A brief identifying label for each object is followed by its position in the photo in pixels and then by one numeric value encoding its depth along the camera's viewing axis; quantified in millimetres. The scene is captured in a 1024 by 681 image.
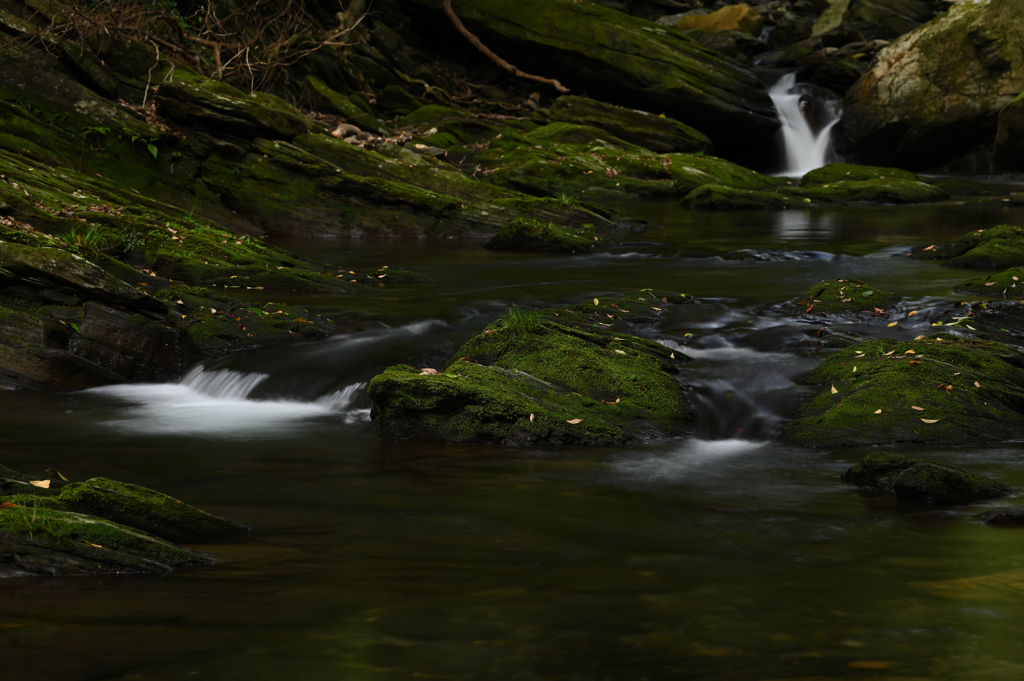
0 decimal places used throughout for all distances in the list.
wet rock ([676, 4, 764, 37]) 39094
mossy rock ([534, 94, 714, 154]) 28156
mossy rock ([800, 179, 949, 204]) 22984
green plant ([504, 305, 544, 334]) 7859
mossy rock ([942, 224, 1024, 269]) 12703
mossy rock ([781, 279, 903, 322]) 9812
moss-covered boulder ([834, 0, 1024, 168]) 27000
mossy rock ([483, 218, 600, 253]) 15867
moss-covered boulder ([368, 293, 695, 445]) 6582
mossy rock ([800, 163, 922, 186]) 24938
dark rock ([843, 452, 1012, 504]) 5105
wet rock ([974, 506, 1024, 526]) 4719
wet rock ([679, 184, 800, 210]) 21938
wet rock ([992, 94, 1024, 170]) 23078
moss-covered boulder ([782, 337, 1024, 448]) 6477
